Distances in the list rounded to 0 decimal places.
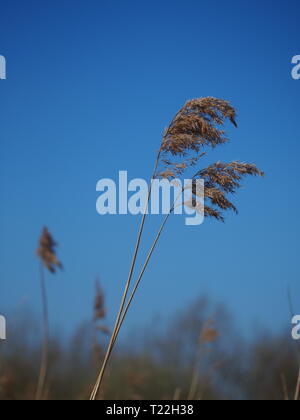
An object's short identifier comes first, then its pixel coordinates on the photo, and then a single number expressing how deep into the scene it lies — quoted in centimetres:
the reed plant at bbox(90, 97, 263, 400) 431
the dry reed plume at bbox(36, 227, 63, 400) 524
